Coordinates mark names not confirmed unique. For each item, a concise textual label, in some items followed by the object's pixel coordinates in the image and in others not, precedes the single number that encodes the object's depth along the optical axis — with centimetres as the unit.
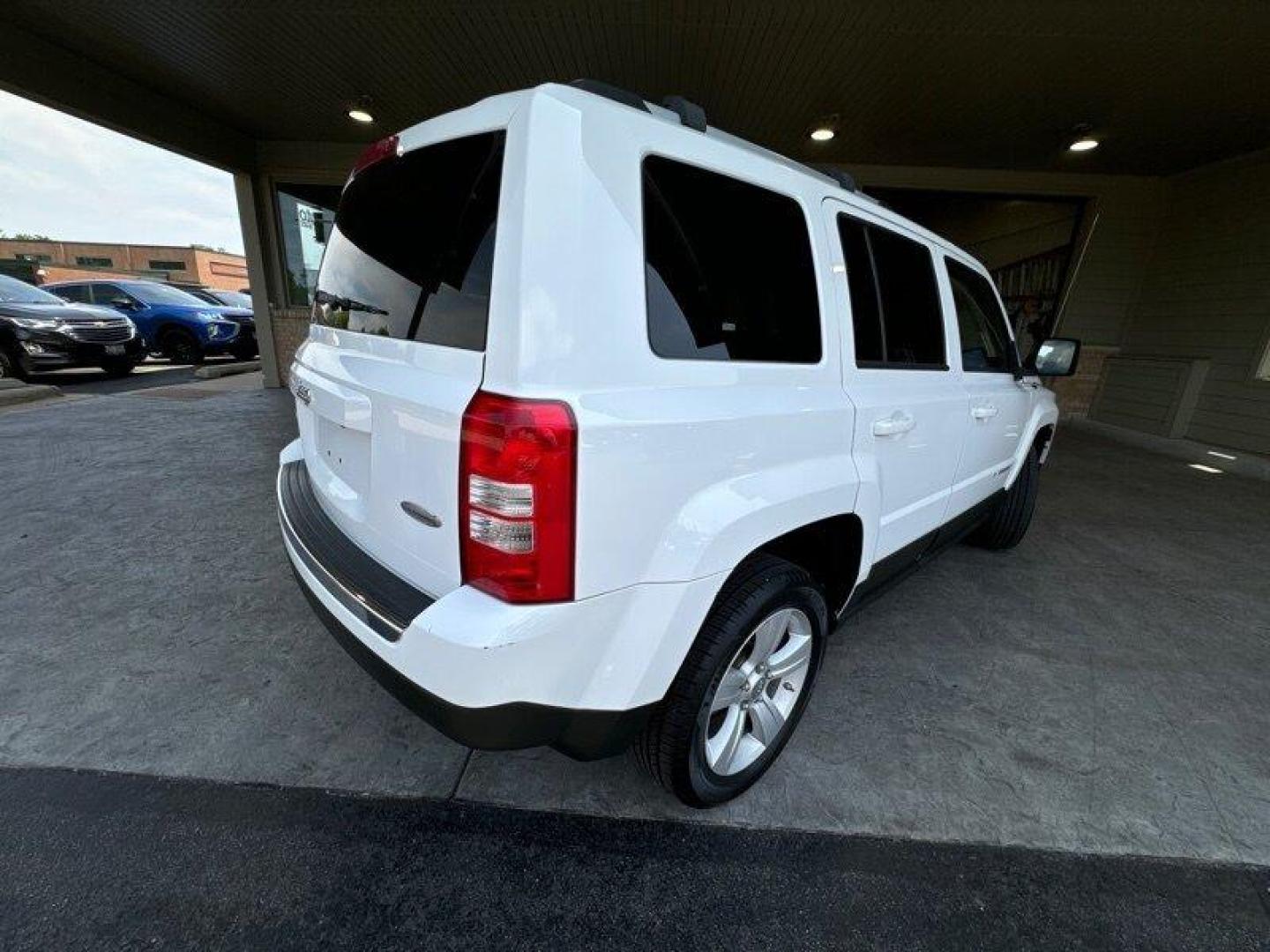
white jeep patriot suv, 113
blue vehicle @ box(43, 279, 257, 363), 1154
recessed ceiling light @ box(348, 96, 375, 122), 675
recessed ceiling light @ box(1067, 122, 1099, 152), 641
